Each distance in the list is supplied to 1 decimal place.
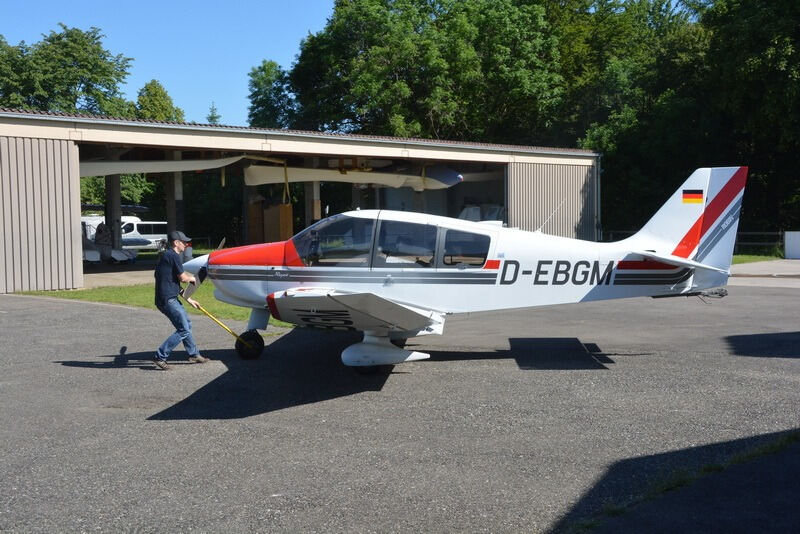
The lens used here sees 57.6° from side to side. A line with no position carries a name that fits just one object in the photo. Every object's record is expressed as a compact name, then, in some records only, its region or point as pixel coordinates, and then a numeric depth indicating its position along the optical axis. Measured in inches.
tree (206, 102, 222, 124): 3107.8
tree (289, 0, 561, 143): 1653.5
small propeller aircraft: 366.9
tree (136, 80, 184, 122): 2679.6
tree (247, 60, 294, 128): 2005.4
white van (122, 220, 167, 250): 1646.2
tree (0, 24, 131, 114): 1982.0
